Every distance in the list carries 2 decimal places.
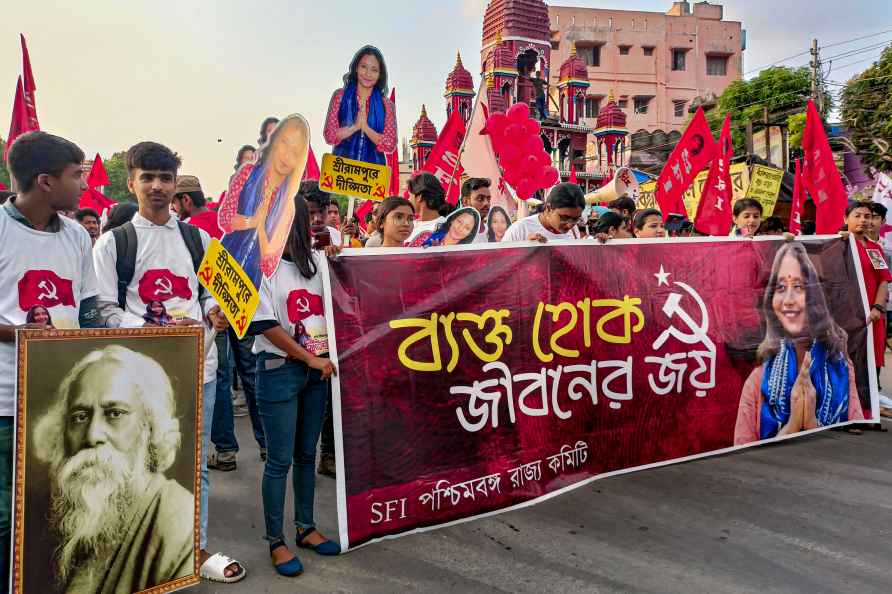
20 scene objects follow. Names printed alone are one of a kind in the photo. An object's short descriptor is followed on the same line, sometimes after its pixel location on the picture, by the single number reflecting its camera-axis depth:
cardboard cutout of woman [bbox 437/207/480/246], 4.29
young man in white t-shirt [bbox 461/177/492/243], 5.38
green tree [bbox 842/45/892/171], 20.52
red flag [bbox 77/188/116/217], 8.95
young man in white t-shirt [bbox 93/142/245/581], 2.57
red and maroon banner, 3.00
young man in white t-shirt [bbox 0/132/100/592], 2.08
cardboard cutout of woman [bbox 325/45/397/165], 4.83
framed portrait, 1.97
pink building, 45.97
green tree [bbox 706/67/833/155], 29.12
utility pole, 24.48
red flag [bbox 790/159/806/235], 6.03
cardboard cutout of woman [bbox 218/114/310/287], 2.36
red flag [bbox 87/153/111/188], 9.37
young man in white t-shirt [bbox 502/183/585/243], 4.16
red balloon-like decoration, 7.05
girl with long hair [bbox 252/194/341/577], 2.77
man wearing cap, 4.78
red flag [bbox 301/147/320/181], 8.28
